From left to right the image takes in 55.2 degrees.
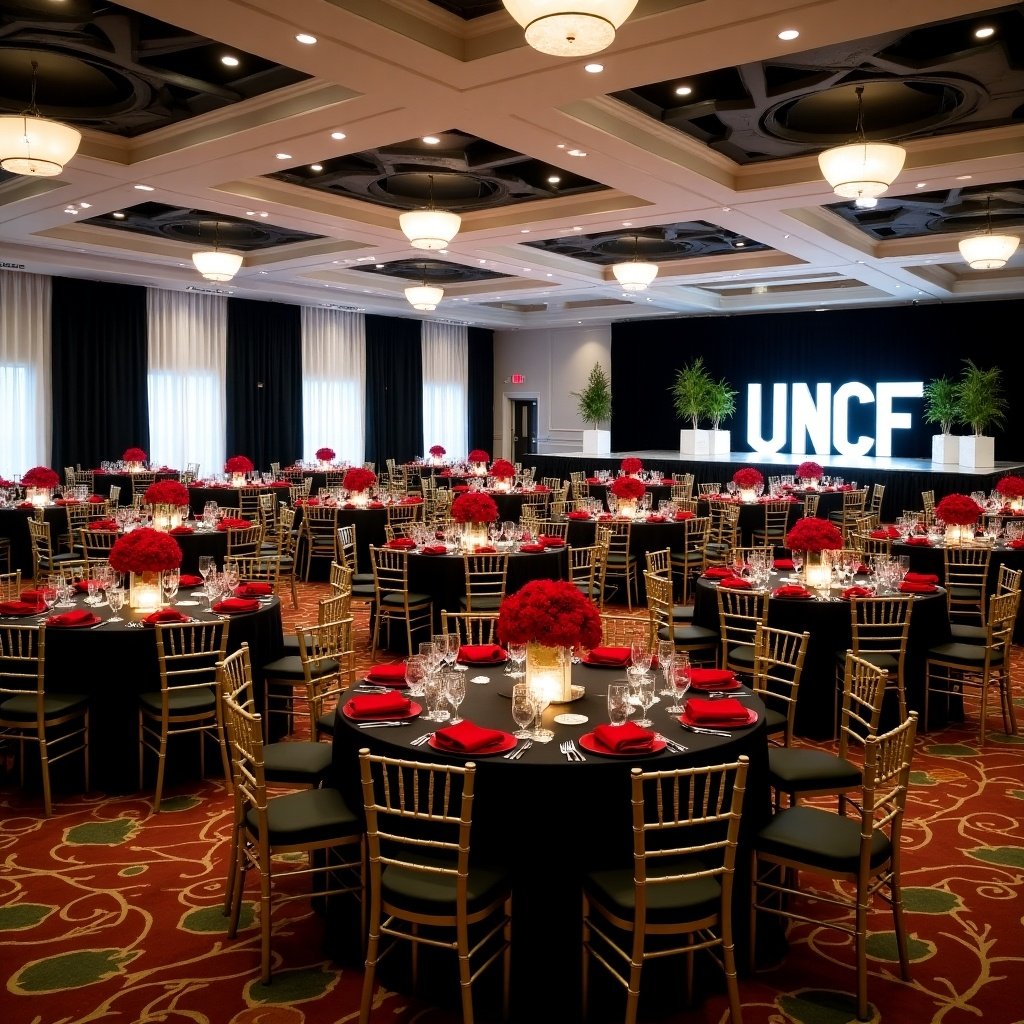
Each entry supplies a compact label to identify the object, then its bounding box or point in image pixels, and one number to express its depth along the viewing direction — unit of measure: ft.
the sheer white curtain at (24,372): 51.06
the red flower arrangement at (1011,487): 34.14
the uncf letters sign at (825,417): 64.18
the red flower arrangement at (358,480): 38.04
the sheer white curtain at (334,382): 67.10
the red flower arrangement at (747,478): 43.37
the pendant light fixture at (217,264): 38.32
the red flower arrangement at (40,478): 39.17
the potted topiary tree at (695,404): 58.54
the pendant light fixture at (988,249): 33.45
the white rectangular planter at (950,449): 54.75
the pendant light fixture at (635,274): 41.16
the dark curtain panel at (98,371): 53.36
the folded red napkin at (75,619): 17.63
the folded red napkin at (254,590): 20.53
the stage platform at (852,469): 49.73
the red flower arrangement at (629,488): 36.24
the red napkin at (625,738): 11.10
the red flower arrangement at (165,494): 29.48
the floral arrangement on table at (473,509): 27.48
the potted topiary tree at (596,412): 67.72
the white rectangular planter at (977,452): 52.75
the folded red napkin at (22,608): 18.43
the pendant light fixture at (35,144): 21.84
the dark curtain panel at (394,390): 71.15
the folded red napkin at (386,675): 14.03
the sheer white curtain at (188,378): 58.18
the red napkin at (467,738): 11.13
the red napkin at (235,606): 19.07
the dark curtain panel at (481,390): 79.36
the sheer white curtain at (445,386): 75.56
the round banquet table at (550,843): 10.88
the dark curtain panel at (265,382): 62.23
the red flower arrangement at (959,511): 27.61
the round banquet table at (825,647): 20.79
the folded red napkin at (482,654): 15.23
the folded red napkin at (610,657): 15.03
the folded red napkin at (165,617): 17.98
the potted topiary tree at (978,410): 50.47
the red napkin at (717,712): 12.18
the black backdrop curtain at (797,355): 60.90
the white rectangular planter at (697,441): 61.98
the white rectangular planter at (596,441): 68.37
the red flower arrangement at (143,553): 18.60
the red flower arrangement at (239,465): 46.93
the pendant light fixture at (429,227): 31.40
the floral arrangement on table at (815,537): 21.66
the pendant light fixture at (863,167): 23.77
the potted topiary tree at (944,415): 53.47
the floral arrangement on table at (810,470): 48.52
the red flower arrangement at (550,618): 12.57
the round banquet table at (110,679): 17.66
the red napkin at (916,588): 21.68
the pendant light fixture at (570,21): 12.92
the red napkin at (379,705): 12.50
